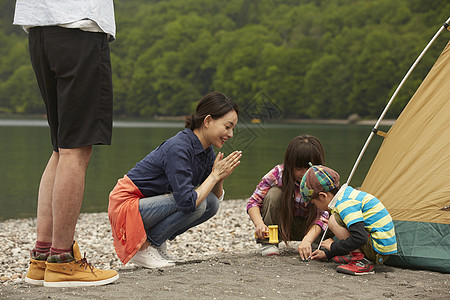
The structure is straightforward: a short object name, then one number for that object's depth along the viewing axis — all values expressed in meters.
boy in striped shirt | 3.62
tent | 3.98
